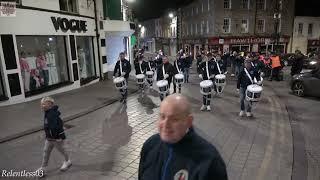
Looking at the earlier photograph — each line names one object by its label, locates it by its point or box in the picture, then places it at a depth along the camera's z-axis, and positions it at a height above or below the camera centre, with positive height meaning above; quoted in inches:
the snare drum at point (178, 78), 518.5 -62.6
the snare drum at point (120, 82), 478.6 -63.5
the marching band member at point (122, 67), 511.5 -40.6
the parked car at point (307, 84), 509.4 -78.0
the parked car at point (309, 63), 911.7 -72.0
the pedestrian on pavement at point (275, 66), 737.6 -65.3
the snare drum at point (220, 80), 477.7 -62.9
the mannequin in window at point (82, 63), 693.9 -44.6
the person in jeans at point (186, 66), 706.2 -57.8
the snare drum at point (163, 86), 448.5 -66.2
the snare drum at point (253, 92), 374.0 -65.3
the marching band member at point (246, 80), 388.8 -51.4
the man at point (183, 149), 86.0 -32.6
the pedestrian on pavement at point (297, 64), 759.2 -61.4
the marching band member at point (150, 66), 599.6 -50.2
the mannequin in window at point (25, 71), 497.4 -43.0
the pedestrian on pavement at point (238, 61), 766.9 -50.7
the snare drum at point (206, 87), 422.6 -65.3
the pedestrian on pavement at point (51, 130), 231.9 -68.0
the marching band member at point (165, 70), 490.6 -45.6
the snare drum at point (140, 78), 539.8 -63.9
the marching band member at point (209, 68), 475.2 -42.1
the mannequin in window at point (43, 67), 545.6 -40.7
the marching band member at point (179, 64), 608.5 -46.1
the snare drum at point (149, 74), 579.5 -61.8
